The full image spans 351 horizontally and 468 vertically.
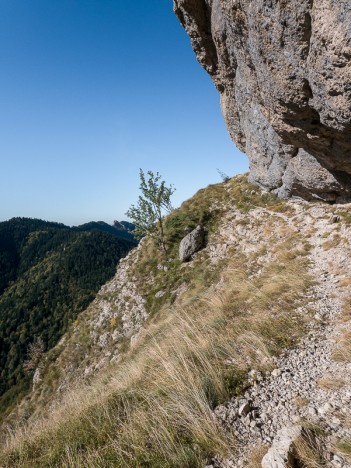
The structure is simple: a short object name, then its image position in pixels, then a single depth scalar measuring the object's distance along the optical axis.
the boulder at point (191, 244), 24.61
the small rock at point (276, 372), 5.16
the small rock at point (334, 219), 15.03
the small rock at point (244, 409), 4.37
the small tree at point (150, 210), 27.75
